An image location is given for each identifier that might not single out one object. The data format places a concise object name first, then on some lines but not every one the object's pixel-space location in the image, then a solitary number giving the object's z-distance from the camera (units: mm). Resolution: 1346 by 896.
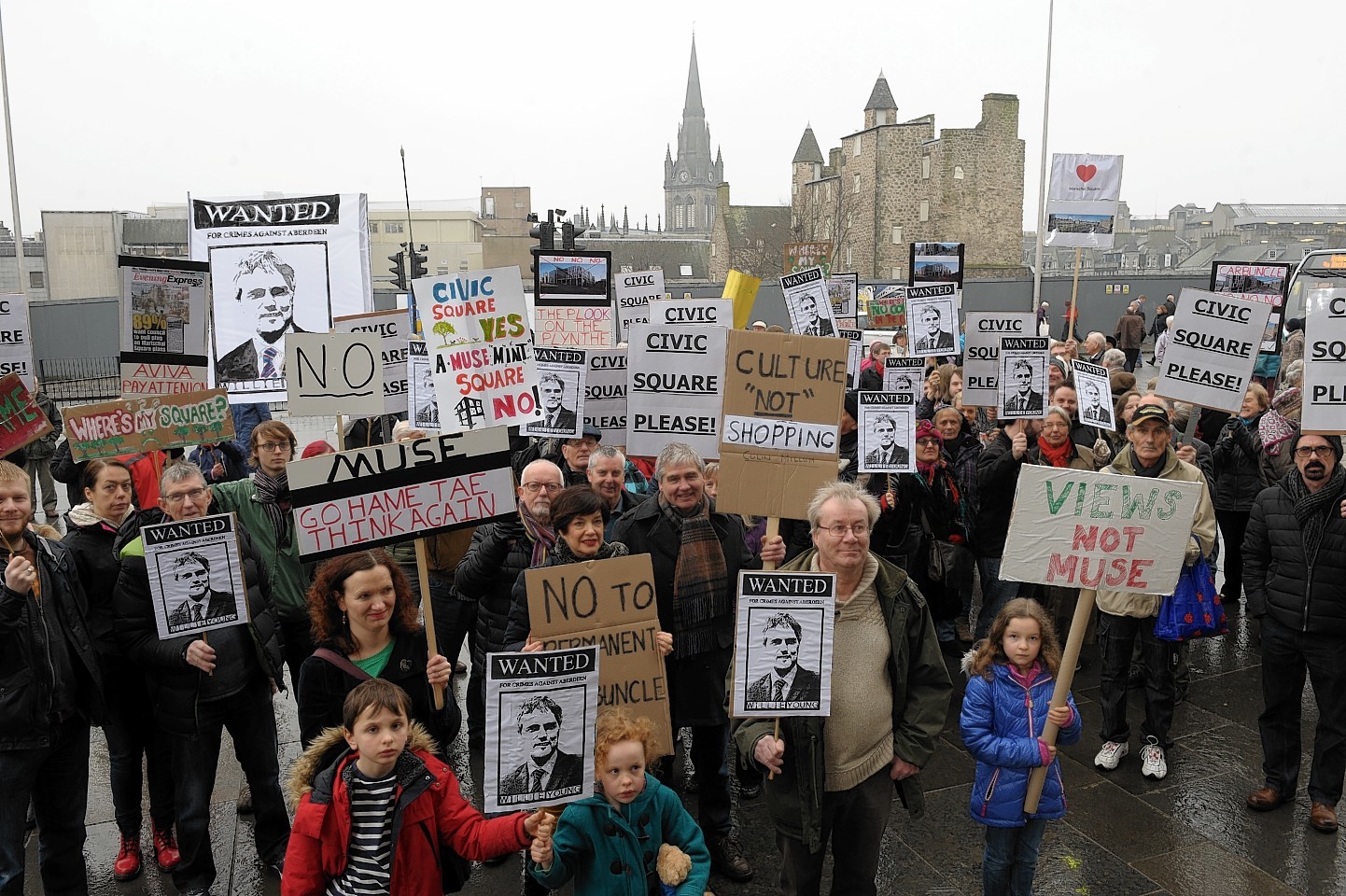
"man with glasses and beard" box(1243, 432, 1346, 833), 5297
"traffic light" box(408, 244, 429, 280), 21452
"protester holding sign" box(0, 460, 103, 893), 4262
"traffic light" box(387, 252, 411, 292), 22953
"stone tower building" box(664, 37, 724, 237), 168000
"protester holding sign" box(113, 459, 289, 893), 4637
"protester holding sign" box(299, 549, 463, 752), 4090
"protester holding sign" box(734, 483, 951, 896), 3912
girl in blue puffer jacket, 4184
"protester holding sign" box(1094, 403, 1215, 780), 5969
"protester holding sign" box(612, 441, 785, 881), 4855
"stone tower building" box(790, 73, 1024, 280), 60750
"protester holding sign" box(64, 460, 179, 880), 4926
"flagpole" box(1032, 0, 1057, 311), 26666
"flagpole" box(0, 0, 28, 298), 20984
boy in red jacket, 3301
